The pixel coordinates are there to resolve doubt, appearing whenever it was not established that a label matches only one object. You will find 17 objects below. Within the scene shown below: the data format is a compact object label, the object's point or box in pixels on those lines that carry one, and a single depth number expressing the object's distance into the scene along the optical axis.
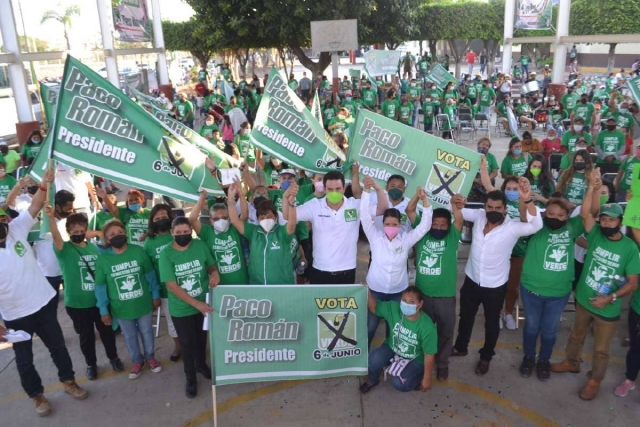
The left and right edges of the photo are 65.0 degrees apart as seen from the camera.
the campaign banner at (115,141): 4.64
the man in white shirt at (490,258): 4.50
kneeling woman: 4.48
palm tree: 43.92
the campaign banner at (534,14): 20.30
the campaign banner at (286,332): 4.49
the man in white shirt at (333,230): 5.03
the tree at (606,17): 29.27
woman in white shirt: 4.65
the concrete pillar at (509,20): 21.69
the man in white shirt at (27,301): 4.30
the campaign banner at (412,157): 5.34
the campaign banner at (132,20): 19.25
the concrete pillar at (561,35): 18.73
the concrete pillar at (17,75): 13.99
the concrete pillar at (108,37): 17.70
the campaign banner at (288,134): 6.01
